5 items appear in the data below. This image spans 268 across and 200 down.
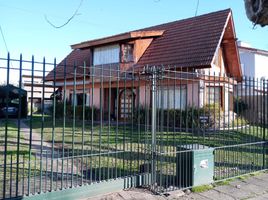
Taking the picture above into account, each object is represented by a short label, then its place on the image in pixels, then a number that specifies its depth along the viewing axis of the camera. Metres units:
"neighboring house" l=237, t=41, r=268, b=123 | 30.89
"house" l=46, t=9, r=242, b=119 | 19.14
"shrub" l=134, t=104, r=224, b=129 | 16.62
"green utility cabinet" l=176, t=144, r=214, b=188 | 6.18
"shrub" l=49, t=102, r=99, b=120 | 23.06
